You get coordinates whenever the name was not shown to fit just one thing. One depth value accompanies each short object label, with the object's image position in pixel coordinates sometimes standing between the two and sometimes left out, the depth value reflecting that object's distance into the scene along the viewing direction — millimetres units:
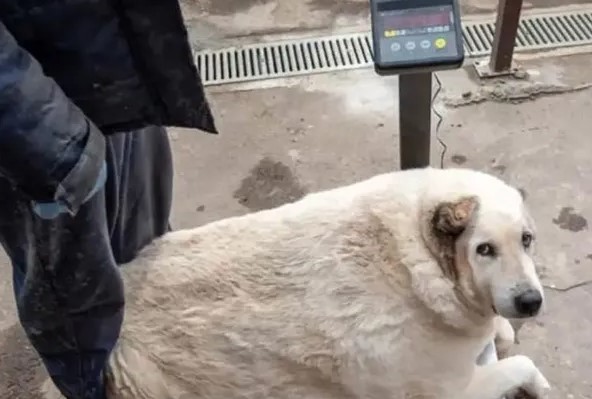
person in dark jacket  1102
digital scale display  1414
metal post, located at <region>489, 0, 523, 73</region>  2236
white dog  1420
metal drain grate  2488
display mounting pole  1509
